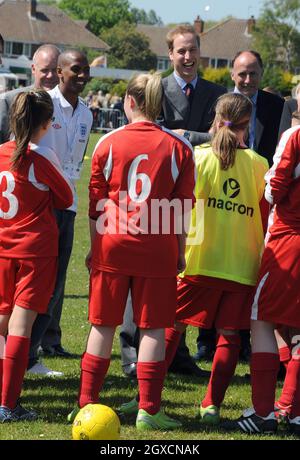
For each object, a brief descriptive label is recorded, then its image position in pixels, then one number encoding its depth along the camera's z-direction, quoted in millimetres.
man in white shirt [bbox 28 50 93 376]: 15187
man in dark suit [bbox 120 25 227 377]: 15820
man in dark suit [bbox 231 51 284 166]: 16203
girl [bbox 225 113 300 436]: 12305
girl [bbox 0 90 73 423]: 12320
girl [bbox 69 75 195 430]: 12133
